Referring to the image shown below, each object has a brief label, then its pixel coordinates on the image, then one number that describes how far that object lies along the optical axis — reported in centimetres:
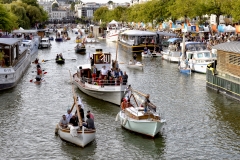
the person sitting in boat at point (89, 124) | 2600
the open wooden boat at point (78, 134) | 2528
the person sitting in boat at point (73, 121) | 2640
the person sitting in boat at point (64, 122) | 2720
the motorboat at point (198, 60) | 5276
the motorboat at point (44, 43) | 9375
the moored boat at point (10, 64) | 4291
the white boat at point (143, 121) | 2681
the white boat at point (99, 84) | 3584
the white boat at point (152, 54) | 7244
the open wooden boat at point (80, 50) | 8300
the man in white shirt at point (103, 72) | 3791
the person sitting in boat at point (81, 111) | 2842
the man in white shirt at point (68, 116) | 2751
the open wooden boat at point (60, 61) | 6506
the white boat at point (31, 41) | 7679
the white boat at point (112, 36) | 11668
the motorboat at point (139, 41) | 7956
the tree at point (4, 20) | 7600
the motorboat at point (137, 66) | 5818
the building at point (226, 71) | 3808
